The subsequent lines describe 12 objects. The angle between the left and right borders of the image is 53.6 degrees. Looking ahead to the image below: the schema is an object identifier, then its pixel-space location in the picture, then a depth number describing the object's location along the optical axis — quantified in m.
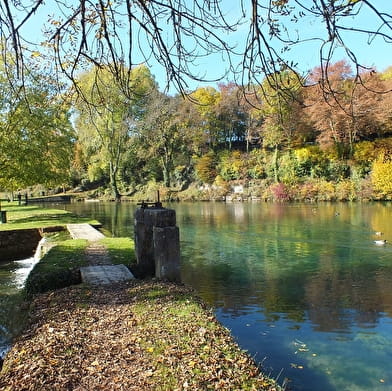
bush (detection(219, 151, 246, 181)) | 41.81
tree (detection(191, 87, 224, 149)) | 44.06
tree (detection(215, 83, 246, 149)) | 43.31
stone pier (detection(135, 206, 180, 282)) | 6.84
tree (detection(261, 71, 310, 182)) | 36.91
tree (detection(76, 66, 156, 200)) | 38.06
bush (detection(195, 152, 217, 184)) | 43.12
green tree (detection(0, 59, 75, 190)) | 16.92
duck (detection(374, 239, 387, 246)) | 12.87
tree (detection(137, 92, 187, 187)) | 42.38
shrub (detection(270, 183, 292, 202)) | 35.22
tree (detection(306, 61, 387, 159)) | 31.27
